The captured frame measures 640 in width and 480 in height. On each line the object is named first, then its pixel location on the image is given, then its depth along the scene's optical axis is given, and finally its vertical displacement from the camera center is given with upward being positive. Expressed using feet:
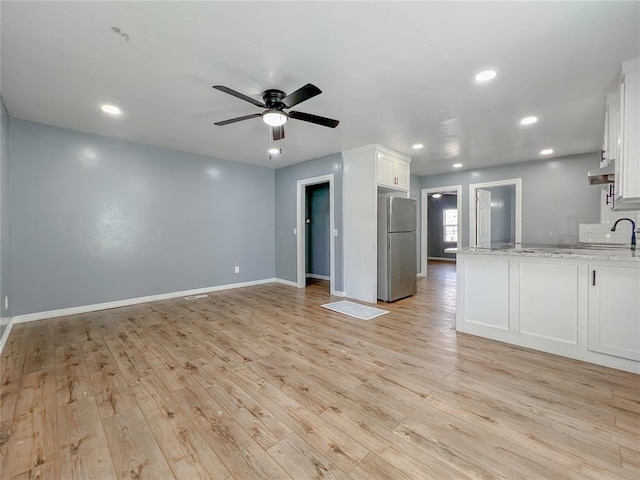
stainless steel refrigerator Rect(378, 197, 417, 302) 14.82 -0.83
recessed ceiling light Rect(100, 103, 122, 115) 10.12 +4.77
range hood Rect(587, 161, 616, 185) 9.27 +1.97
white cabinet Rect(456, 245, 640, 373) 7.75 -2.24
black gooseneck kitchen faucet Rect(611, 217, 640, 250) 11.08 -0.33
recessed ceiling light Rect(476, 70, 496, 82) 7.86 +4.57
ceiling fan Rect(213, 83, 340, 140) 8.50 +3.75
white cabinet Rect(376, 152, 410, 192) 15.14 +3.59
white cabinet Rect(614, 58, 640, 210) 7.11 +2.55
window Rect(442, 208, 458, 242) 33.65 +0.97
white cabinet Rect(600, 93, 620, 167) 8.45 +3.37
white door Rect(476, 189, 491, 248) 20.47 +1.12
